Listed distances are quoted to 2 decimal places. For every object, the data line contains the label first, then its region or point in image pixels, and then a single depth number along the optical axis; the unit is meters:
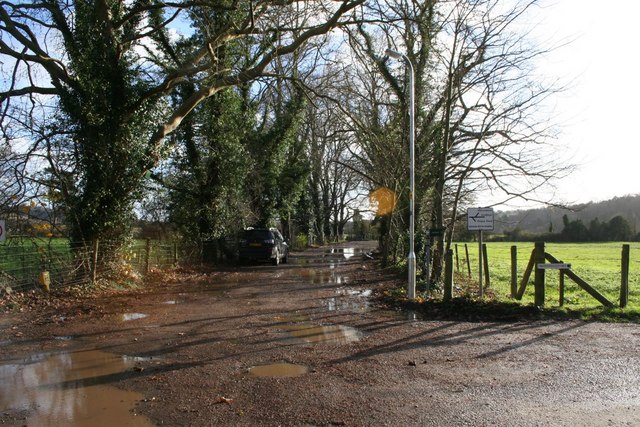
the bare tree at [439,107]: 14.48
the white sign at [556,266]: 10.36
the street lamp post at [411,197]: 11.98
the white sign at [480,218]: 11.31
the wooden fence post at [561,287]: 10.77
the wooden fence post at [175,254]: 20.67
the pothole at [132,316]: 10.12
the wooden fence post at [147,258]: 17.97
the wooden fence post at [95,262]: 14.13
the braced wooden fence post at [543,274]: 10.33
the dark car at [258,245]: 24.19
